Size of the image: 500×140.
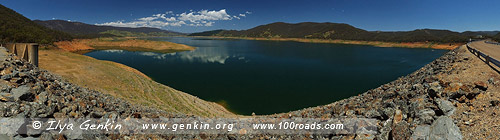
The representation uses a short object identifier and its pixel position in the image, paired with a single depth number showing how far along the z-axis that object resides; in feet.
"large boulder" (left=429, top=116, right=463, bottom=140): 21.12
